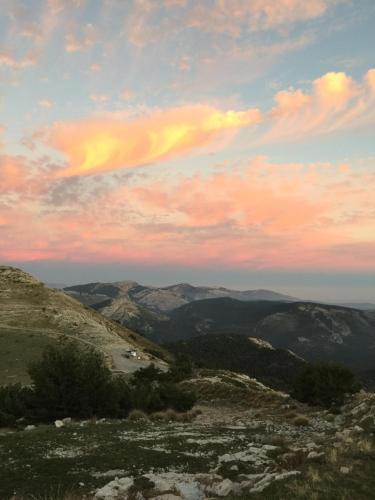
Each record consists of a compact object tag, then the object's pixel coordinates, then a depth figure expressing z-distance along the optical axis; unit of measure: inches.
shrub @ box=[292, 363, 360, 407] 1585.9
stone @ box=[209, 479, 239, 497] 444.5
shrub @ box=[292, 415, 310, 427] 1143.0
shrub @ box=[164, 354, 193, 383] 2341.8
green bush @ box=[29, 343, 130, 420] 1197.1
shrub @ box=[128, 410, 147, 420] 1144.8
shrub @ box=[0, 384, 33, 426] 1195.3
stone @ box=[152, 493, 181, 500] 425.1
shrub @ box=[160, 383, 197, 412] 1533.0
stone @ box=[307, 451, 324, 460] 533.2
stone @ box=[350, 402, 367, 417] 1155.4
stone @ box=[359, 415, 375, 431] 869.4
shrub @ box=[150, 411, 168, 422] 1165.4
